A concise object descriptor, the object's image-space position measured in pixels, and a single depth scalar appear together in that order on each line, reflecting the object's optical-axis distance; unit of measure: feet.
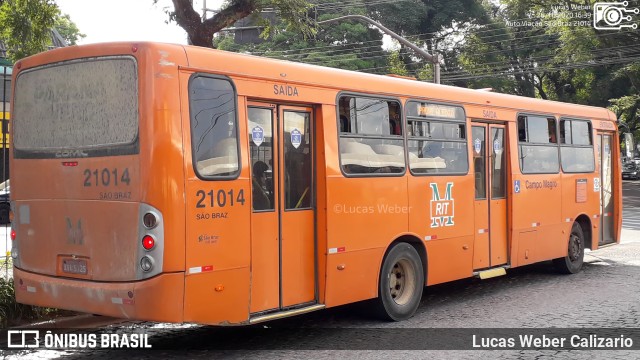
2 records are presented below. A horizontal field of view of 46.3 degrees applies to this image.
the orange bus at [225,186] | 21.91
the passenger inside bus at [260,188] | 24.71
